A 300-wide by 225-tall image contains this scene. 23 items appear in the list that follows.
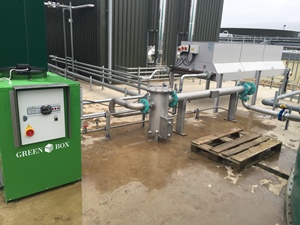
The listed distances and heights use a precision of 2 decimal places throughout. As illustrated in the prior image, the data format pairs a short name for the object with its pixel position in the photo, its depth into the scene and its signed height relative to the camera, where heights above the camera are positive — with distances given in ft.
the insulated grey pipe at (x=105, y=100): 11.43 -3.06
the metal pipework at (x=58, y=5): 23.45 +2.09
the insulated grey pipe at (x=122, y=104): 11.13 -3.04
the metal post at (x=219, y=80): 16.63 -2.63
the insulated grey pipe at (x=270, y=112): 10.56 -3.48
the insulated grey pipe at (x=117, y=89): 15.67 -3.58
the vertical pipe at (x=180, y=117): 12.73 -3.94
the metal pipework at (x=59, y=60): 25.42 -3.31
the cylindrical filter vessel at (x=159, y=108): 11.49 -3.18
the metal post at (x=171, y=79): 19.70 -3.25
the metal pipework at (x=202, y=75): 16.85 -2.44
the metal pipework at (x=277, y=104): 11.65 -3.29
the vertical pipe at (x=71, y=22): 24.70 +0.62
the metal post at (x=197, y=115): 15.76 -4.64
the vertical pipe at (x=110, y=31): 22.61 -0.01
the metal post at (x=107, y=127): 11.36 -4.17
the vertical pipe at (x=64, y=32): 26.73 -0.33
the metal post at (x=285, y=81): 22.13 -3.27
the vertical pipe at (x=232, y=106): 15.40 -3.95
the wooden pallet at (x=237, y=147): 9.89 -4.33
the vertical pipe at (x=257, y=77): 19.22 -2.68
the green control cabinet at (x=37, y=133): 6.44 -2.73
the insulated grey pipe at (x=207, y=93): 12.56 -2.81
